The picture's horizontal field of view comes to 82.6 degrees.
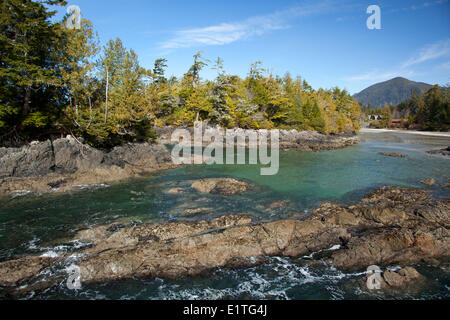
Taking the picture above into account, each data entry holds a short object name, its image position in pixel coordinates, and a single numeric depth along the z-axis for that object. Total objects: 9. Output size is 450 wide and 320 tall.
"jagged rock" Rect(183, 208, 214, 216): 13.42
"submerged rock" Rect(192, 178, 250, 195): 17.41
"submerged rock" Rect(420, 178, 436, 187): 19.33
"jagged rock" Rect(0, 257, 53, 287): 7.86
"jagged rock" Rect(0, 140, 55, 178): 18.05
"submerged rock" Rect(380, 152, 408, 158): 33.88
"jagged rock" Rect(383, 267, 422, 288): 7.97
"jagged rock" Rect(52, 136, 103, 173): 20.62
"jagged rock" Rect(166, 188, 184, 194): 17.34
